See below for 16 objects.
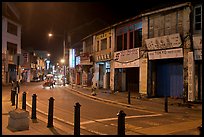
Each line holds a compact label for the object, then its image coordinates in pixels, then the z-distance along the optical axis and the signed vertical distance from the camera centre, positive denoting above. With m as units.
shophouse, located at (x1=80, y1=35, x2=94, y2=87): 35.78 +1.85
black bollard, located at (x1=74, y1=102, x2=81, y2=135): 8.08 -1.53
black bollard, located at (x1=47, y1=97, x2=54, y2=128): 9.65 -1.65
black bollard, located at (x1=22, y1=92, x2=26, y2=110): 13.11 -1.50
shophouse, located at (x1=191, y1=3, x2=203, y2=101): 17.19 +1.09
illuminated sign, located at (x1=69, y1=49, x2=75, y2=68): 49.00 +3.05
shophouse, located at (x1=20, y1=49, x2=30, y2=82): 62.15 -0.27
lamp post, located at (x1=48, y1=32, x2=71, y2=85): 53.01 +7.17
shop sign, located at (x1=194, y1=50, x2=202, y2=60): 17.01 +1.35
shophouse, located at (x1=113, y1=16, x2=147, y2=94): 22.34 +1.60
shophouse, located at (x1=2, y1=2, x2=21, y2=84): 42.47 +5.76
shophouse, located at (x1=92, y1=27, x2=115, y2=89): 28.94 +2.07
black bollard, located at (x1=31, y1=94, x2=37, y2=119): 11.14 -1.57
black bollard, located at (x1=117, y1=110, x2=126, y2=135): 7.06 -1.42
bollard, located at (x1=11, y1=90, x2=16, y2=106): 16.24 -1.60
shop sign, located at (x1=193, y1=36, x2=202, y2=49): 16.92 +2.19
